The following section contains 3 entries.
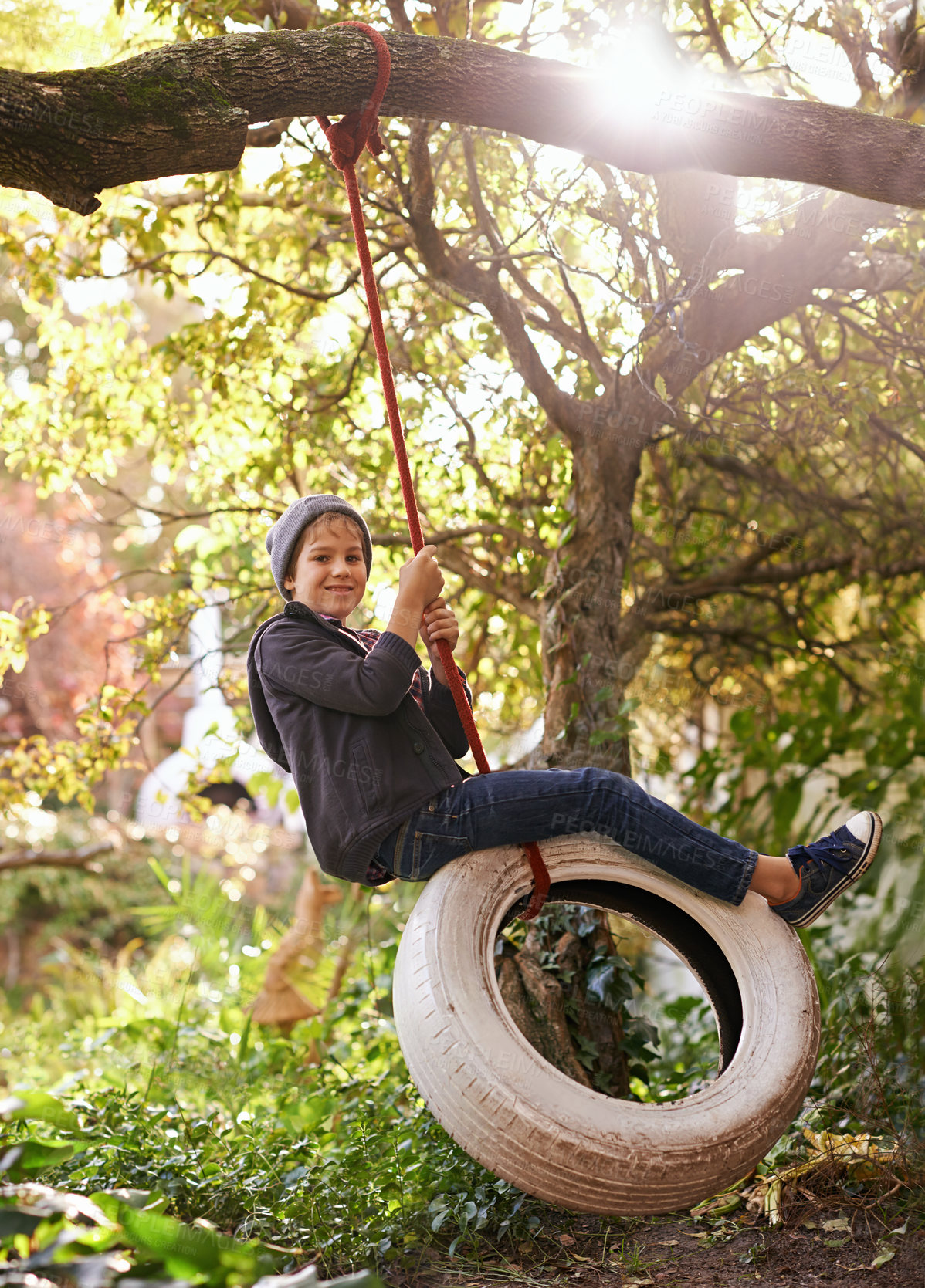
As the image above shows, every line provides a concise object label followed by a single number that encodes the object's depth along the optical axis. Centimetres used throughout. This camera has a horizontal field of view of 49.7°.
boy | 234
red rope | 242
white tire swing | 205
